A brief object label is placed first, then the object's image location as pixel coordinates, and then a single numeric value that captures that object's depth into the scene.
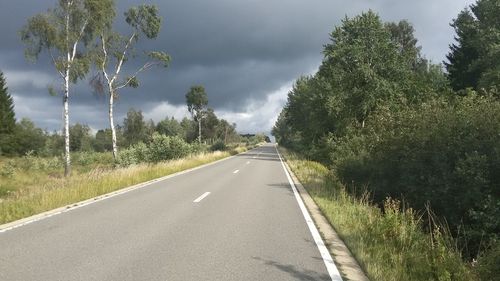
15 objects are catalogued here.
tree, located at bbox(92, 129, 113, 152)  125.84
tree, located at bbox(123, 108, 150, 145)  101.06
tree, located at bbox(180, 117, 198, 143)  99.81
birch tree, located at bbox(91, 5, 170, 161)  38.72
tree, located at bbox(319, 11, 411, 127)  36.41
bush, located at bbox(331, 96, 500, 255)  9.51
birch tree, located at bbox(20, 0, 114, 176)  30.53
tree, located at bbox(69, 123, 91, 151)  117.25
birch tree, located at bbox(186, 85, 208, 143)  86.44
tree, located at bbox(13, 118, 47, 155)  74.51
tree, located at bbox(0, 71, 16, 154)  71.00
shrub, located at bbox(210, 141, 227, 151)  78.48
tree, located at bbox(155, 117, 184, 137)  114.56
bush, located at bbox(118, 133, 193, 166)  35.50
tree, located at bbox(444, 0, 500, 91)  36.16
